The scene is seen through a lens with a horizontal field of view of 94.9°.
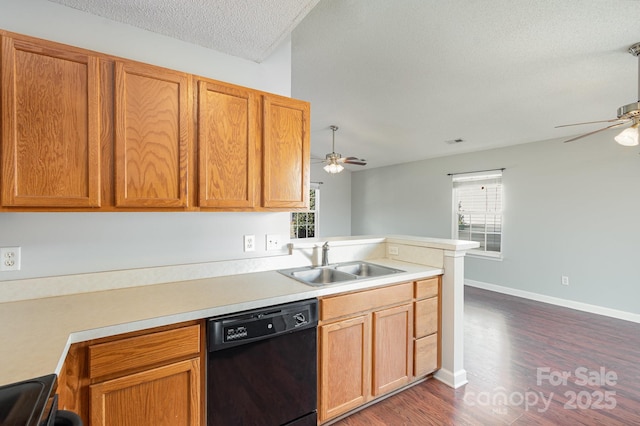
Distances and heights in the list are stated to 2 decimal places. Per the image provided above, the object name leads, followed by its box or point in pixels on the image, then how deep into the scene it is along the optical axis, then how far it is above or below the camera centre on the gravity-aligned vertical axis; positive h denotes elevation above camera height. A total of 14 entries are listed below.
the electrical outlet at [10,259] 1.49 -0.26
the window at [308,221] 7.00 -0.32
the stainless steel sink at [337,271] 2.23 -0.50
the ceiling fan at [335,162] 4.38 +0.71
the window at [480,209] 4.98 +0.00
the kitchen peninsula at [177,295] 1.11 -0.47
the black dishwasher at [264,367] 1.40 -0.82
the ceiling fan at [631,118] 2.21 +0.71
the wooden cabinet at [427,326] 2.21 -0.91
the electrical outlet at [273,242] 2.25 -0.26
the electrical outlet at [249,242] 2.17 -0.26
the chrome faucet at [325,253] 2.33 -0.36
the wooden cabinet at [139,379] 1.15 -0.72
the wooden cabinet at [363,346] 1.78 -0.92
